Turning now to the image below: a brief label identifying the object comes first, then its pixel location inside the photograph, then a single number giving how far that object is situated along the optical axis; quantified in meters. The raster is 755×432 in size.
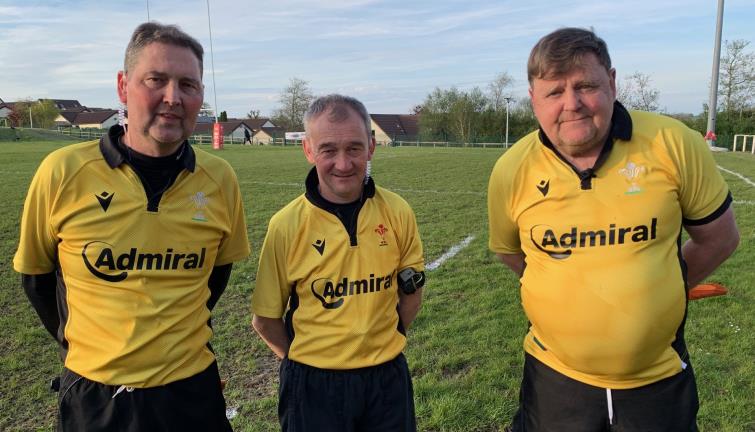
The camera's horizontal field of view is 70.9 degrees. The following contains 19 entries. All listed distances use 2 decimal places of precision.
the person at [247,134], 74.44
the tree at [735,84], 38.25
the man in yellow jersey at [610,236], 2.09
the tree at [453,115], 59.78
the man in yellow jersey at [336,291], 2.29
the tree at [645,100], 44.56
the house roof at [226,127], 76.11
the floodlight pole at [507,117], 54.08
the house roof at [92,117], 87.14
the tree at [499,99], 60.97
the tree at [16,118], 70.18
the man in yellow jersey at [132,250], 2.08
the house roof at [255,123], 87.19
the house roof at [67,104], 115.94
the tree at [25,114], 70.78
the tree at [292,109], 69.12
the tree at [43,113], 70.50
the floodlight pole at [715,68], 30.06
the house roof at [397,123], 74.62
